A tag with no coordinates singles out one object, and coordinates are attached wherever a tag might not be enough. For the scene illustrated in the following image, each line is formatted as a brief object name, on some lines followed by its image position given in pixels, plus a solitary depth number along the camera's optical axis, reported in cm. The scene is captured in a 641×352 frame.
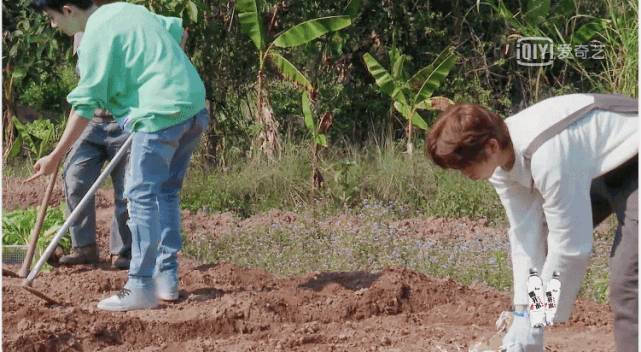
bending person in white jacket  523
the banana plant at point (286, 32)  1552
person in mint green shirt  834
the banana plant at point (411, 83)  1557
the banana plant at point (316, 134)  1446
